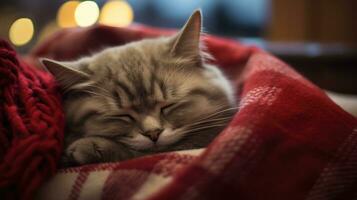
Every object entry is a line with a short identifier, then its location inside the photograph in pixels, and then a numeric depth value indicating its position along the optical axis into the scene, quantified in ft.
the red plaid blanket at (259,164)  1.03
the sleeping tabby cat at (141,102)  1.31
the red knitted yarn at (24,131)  1.10
